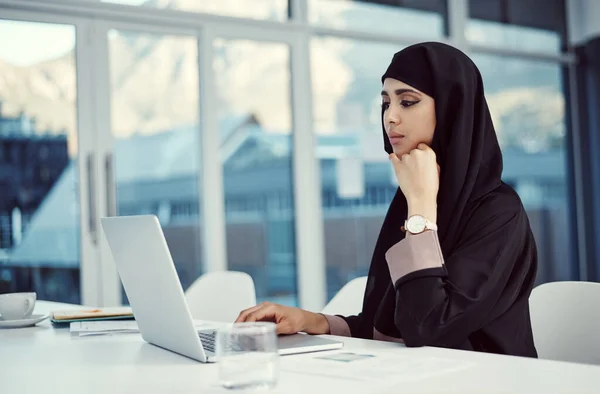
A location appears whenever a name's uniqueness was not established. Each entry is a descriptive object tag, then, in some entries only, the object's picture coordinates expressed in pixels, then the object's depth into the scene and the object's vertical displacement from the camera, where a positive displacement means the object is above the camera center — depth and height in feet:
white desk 3.67 -0.78
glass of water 3.49 -0.58
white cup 7.05 -0.60
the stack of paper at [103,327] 6.31 -0.77
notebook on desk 6.94 -0.71
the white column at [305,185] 15.47 +0.87
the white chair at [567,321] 5.91 -0.81
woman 5.05 -0.09
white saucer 6.89 -0.75
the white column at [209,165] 14.39 +1.25
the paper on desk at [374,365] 3.91 -0.76
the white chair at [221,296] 8.82 -0.75
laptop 4.49 -0.38
